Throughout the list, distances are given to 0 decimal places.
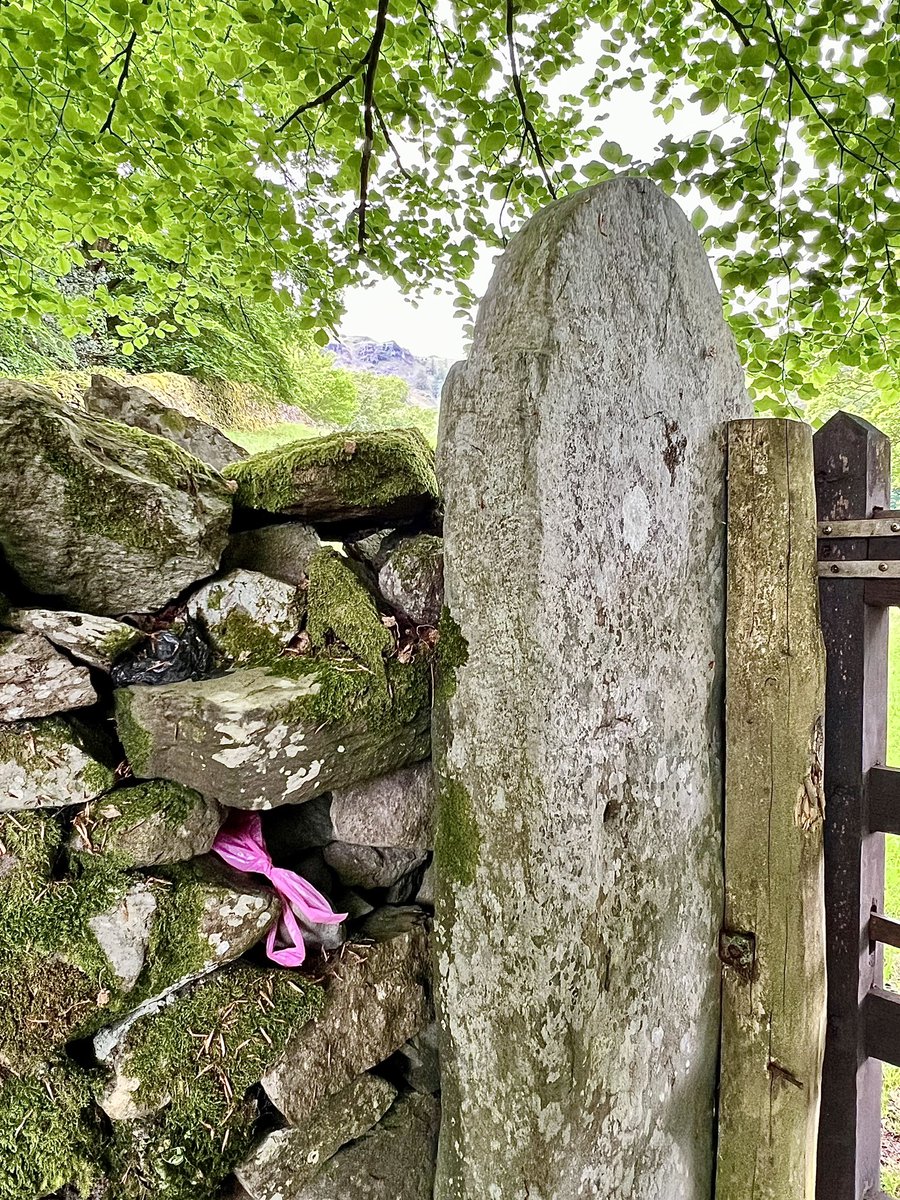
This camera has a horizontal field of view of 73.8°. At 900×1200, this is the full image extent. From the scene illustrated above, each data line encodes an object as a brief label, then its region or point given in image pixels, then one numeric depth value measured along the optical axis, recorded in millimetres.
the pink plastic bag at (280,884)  1729
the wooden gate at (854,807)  1755
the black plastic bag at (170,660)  1684
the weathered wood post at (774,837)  1637
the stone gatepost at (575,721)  1402
